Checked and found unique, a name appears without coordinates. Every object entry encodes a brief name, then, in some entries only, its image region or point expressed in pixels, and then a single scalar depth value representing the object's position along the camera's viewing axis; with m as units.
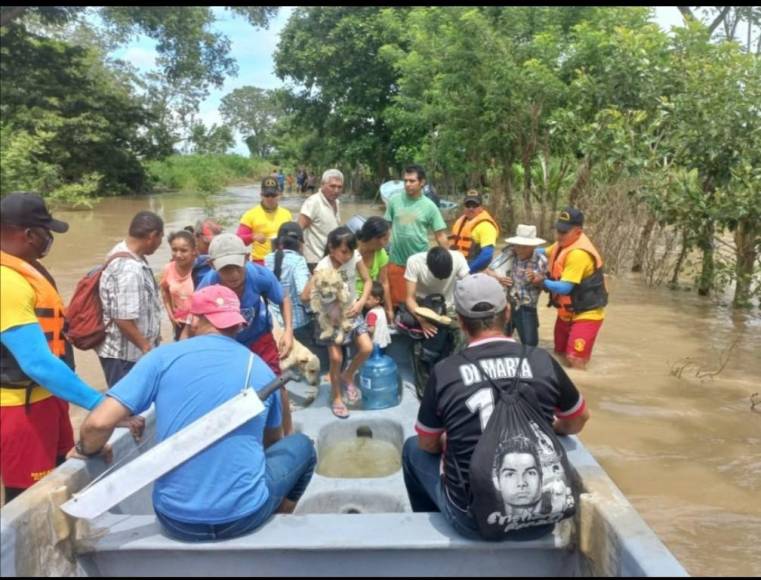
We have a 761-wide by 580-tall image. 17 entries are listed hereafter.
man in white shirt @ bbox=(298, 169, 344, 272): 6.22
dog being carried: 5.00
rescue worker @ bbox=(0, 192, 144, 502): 2.87
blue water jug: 5.24
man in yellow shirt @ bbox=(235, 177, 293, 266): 6.47
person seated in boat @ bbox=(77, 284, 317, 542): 2.73
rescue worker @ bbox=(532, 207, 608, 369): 5.96
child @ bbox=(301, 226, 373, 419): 5.08
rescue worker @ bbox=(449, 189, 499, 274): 6.40
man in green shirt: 6.18
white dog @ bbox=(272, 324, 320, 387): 4.94
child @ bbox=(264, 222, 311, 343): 5.23
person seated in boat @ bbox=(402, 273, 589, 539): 2.75
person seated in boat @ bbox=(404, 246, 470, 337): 5.25
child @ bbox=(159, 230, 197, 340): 5.08
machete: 2.70
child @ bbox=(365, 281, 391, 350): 5.42
